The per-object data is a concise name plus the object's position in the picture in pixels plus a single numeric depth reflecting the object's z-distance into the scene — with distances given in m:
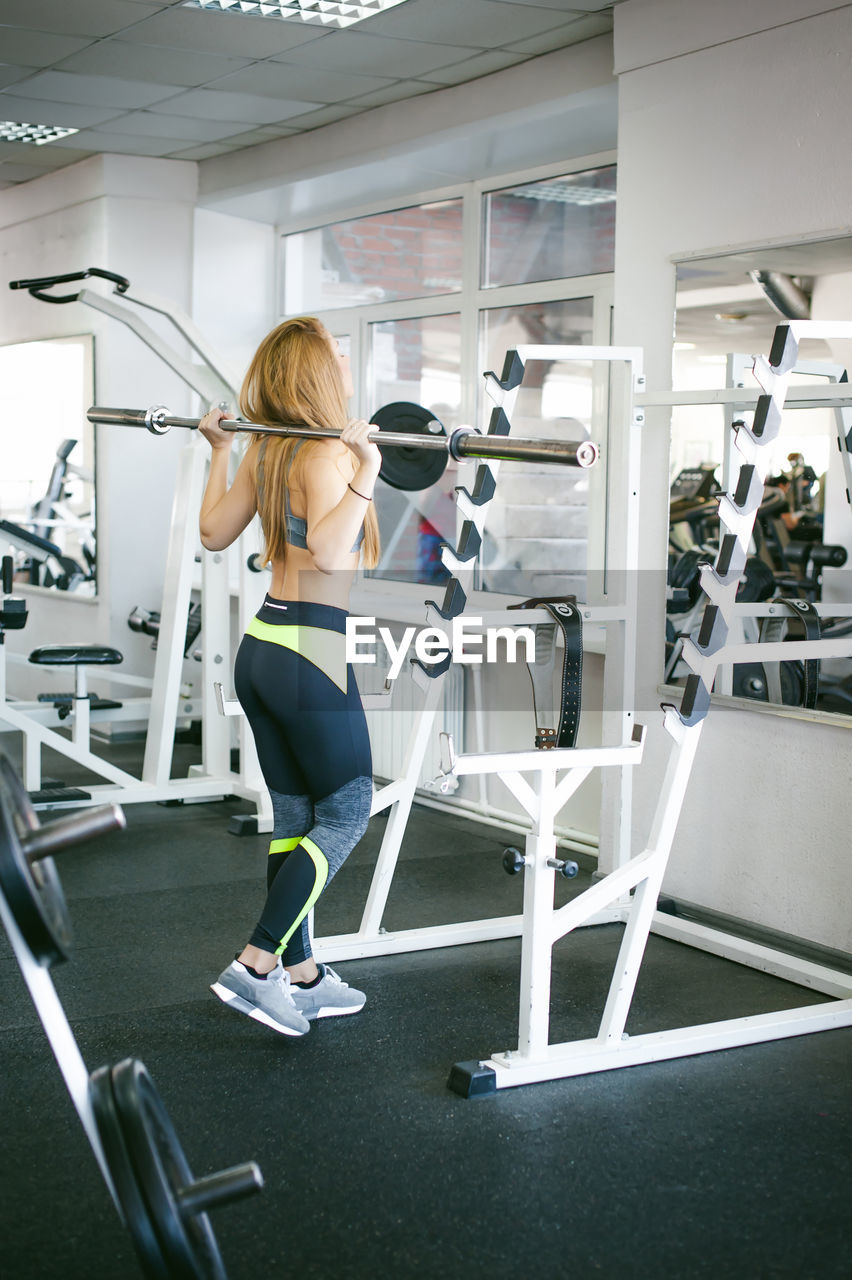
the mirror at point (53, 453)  6.52
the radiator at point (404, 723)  4.97
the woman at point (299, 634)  2.60
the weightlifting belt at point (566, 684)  3.22
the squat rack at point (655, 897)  2.60
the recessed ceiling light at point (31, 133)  5.69
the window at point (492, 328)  5.03
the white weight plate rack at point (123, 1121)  1.55
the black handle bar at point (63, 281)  4.29
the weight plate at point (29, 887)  1.53
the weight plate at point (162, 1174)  1.61
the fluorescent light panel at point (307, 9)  3.96
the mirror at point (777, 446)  3.44
